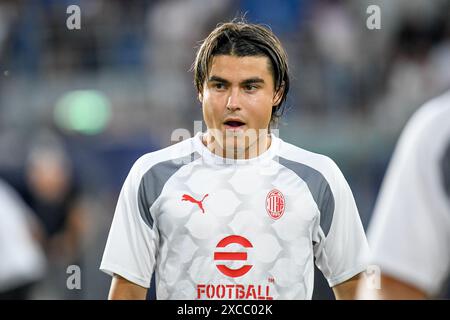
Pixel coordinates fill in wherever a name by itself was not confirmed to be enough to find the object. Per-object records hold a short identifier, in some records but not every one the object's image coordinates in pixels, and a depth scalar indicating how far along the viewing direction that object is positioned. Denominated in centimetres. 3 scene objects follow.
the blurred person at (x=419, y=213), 359
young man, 590
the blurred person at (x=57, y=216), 1074
